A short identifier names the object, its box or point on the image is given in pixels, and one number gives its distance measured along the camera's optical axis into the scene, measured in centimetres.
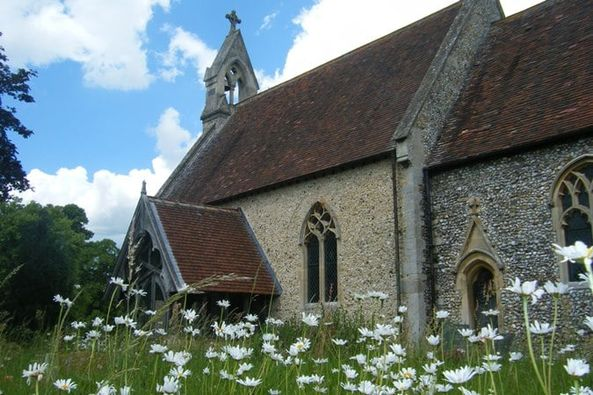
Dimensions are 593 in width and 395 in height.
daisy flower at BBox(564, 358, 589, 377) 205
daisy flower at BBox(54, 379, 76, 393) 279
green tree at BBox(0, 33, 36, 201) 2266
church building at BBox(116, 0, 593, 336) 1149
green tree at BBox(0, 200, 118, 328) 1725
